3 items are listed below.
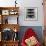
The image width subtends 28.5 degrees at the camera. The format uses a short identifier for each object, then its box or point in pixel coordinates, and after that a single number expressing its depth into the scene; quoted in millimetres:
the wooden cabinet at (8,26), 3390
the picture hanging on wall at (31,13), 3491
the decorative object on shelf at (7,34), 3408
